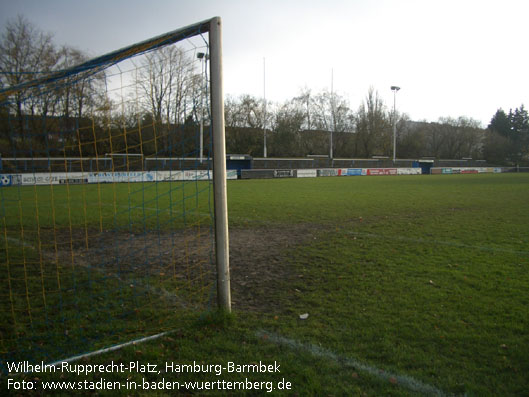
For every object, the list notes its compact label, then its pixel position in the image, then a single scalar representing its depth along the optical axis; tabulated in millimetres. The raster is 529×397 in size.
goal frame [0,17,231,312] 3580
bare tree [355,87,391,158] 61906
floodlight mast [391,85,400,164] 49062
